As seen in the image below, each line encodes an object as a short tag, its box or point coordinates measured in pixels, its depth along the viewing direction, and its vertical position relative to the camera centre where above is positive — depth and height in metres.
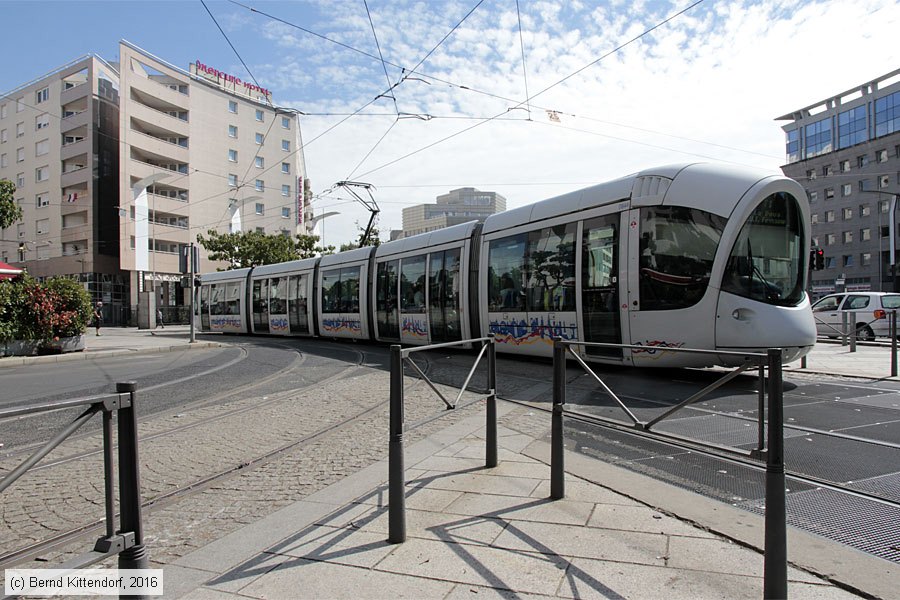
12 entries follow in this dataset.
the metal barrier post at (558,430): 3.78 -0.90
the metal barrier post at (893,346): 9.55 -0.92
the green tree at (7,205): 20.38 +3.75
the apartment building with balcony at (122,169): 44.28 +11.72
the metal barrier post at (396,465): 3.15 -0.94
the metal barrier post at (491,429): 4.50 -1.04
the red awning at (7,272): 17.34 +1.11
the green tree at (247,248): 42.38 +4.28
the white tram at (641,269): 7.82 +0.48
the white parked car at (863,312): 17.36 -0.57
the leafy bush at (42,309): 14.21 -0.05
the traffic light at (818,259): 13.18 +0.84
